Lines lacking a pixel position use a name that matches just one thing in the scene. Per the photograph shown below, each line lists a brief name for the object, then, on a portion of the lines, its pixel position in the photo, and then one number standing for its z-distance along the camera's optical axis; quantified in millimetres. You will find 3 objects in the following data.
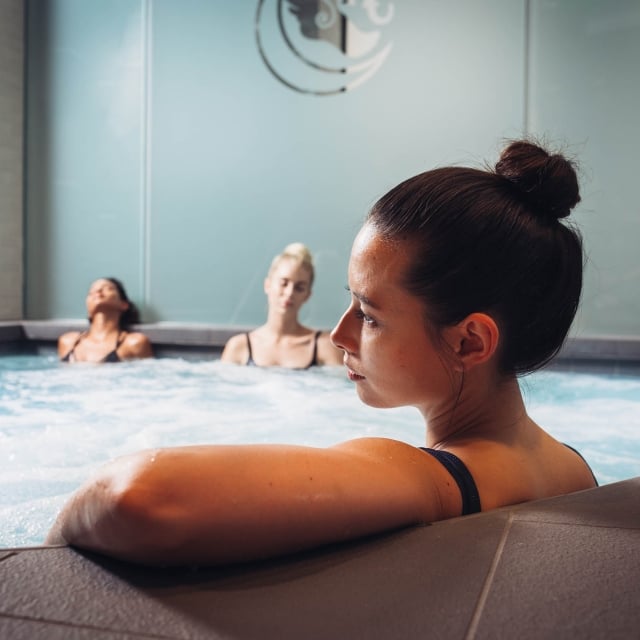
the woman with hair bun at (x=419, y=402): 809
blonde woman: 4922
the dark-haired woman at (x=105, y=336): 5477
